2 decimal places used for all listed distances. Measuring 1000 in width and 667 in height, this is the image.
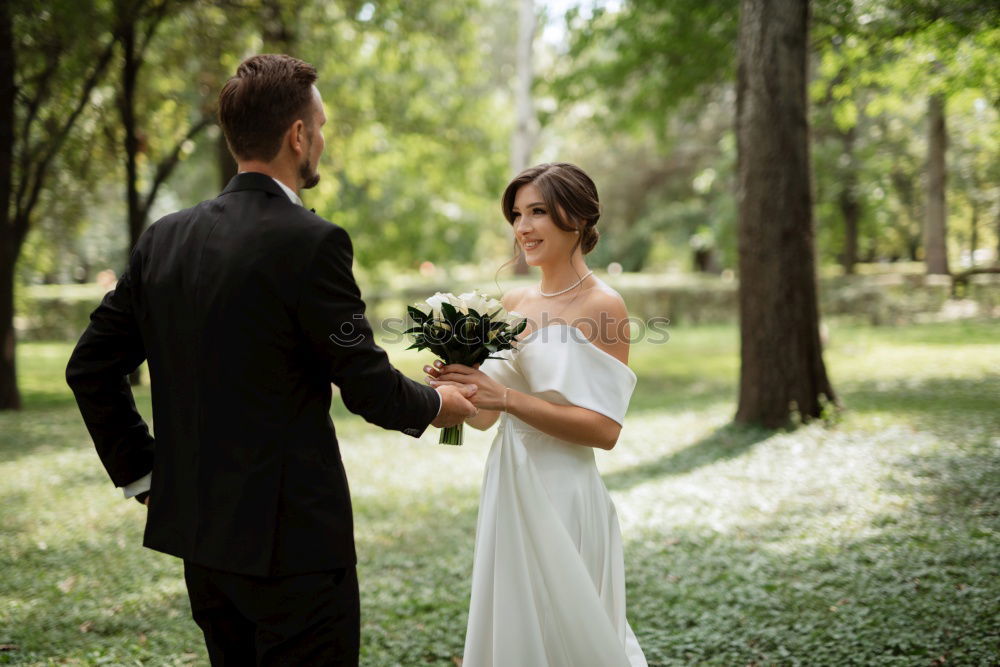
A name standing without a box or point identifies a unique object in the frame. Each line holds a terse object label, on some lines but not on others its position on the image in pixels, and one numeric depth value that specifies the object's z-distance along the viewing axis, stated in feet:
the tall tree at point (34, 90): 35.86
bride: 9.83
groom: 7.32
